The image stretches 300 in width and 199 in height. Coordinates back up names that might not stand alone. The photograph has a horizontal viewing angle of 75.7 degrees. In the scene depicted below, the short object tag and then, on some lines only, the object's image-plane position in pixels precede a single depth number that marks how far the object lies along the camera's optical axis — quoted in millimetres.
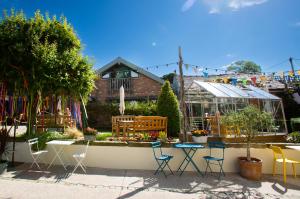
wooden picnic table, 6948
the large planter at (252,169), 5250
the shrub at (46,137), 6026
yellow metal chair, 5346
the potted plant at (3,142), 5502
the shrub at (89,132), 6637
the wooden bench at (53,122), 9102
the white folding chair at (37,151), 5516
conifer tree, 11234
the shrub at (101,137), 7250
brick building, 18348
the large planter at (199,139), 7195
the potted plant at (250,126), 5273
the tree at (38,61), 6188
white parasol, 8148
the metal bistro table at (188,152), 5422
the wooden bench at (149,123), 7897
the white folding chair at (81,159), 5776
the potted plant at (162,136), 6916
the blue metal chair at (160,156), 5459
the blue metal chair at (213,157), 5521
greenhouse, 9133
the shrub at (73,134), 7262
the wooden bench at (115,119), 7895
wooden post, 6666
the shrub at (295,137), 8042
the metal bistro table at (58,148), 5633
